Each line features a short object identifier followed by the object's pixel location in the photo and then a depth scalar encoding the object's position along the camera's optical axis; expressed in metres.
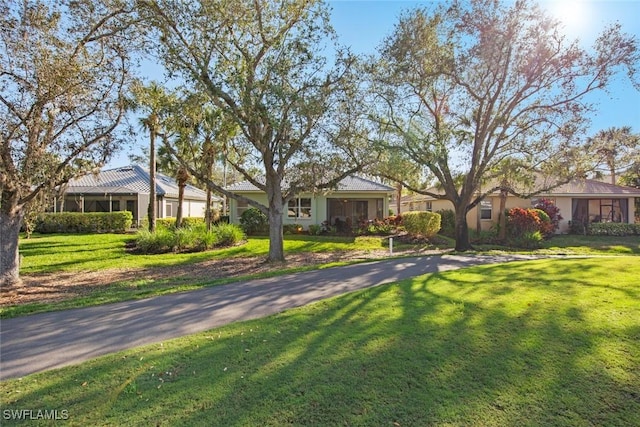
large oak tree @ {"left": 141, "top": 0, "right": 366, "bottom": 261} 11.04
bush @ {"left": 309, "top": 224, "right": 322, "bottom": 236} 23.89
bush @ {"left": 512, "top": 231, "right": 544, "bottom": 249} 19.47
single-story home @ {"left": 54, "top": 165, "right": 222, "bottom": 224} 28.86
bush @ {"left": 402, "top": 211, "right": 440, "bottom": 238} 20.81
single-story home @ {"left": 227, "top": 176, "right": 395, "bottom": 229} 25.44
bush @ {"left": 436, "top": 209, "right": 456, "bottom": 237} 24.64
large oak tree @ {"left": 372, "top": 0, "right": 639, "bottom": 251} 14.12
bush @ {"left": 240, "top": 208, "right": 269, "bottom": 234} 24.20
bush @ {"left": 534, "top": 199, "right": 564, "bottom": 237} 23.34
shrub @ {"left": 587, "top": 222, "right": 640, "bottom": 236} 23.72
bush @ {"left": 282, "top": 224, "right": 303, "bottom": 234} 24.55
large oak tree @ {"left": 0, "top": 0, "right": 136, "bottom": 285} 8.09
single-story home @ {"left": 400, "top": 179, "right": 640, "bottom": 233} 24.70
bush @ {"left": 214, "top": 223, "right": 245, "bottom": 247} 18.98
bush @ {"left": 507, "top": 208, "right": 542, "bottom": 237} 20.97
